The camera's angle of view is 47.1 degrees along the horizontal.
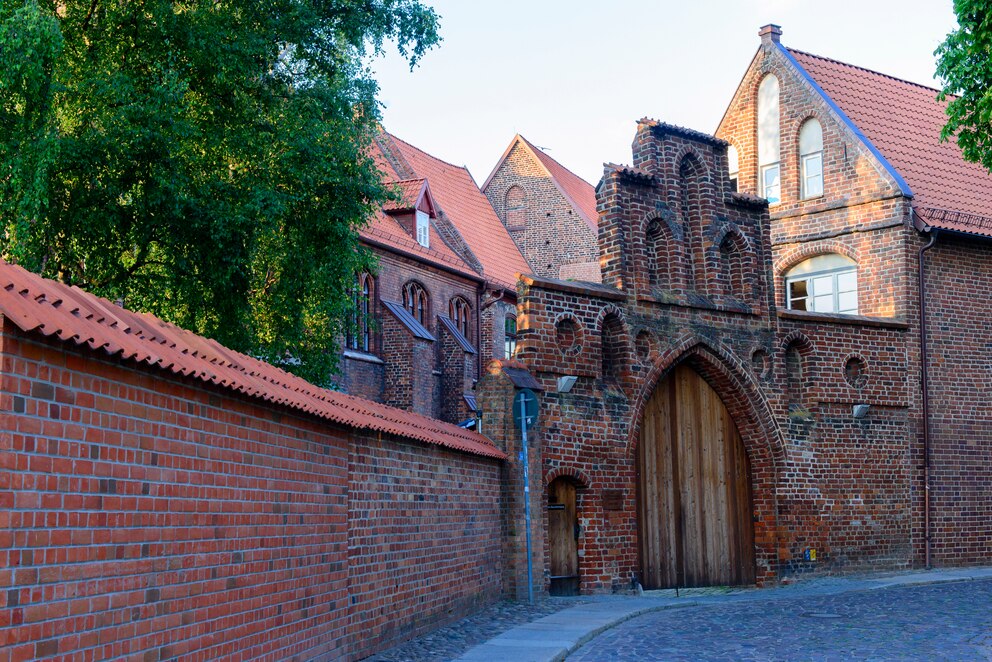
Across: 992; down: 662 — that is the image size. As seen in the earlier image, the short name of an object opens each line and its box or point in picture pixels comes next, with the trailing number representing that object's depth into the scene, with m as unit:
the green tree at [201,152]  14.78
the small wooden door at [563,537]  18.08
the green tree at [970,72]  16.14
